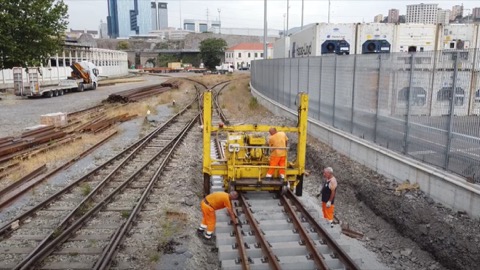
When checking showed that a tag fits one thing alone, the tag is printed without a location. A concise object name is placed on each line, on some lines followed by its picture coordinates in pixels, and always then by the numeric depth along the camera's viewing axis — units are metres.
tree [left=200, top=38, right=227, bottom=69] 102.31
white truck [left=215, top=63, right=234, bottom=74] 88.86
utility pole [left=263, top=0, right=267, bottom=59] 33.97
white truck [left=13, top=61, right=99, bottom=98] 35.94
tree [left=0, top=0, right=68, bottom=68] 32.75
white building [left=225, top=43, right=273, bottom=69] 118.12
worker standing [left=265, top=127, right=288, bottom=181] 10.42
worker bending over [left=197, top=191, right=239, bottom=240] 8.80
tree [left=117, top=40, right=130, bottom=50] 140.75
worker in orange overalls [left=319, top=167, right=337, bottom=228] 9.60
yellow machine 10.33
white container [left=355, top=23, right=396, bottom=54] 21.72
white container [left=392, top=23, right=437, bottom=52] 21.20
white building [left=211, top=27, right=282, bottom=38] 187.00
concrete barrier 8.89
